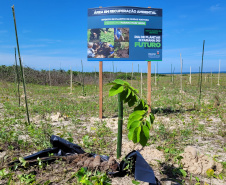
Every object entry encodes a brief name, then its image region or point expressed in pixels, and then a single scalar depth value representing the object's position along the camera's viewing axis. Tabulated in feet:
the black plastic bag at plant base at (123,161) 7.10
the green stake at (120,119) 9.37
